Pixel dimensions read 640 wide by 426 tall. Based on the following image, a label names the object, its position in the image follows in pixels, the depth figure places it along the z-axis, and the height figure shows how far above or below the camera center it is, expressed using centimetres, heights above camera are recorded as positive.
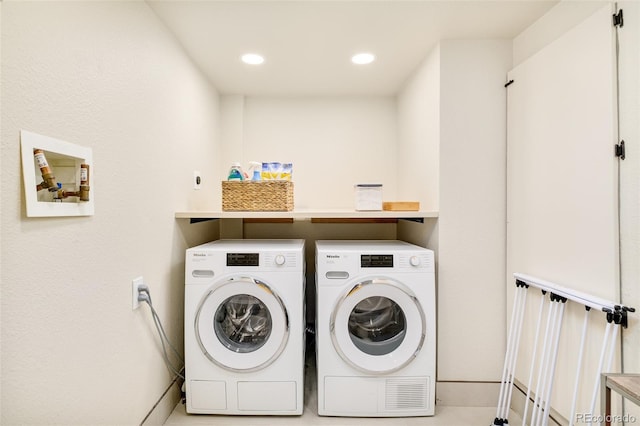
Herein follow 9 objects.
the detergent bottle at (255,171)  206 +27
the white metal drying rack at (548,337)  115 -58
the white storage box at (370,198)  198 +8
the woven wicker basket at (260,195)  192 +10
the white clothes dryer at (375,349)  165 -72
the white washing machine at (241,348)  165 -71
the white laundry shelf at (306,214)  180 -3
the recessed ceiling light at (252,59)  198 +101
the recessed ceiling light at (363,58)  198 +101
